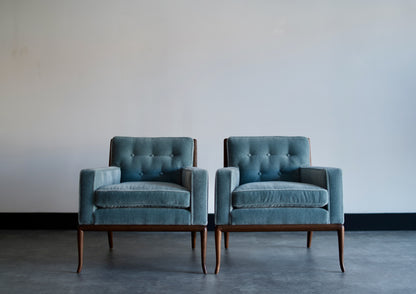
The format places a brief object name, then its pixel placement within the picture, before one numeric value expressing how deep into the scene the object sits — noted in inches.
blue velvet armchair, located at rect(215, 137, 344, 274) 81.7
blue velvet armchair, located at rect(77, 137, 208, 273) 82.0
